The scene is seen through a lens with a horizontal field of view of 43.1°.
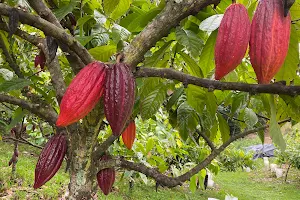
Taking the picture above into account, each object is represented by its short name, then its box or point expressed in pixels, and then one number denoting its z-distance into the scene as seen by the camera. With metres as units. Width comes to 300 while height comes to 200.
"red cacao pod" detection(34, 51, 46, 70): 1.08
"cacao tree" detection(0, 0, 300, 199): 0.61
